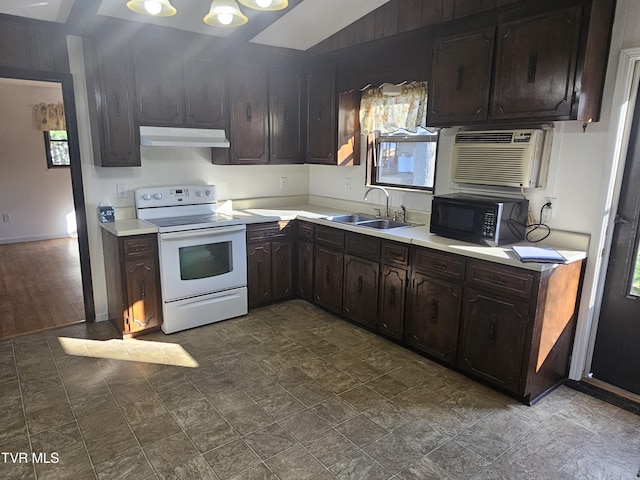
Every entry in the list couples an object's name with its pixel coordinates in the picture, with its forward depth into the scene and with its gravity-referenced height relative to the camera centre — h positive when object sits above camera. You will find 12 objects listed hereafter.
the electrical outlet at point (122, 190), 3.65 -0.32
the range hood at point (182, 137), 3.44 +0.13
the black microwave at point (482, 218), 2.74 -0.39
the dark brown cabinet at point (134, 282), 3.29 -0.99
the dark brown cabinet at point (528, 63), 2.36 +0.56
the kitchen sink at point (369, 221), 3.72 -0.57
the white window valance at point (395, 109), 3.49 +0.40
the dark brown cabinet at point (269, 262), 3.94 -0.99
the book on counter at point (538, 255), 2.42 -0.54
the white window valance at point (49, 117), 6.38 +0.50
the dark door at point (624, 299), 2.56 -0.84
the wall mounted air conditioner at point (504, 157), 2.77 +0.01
